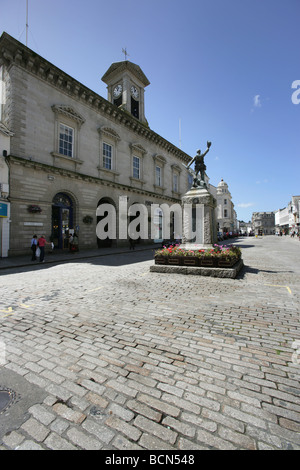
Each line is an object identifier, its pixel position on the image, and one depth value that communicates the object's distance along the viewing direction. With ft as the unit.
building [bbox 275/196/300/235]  221.25
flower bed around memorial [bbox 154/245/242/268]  26.86
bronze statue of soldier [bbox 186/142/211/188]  38.37
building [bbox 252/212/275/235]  422.82
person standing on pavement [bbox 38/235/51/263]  39.38
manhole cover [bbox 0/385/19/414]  6.58
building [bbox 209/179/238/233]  262.88
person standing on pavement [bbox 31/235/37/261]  41.42
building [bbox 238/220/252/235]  554.54
